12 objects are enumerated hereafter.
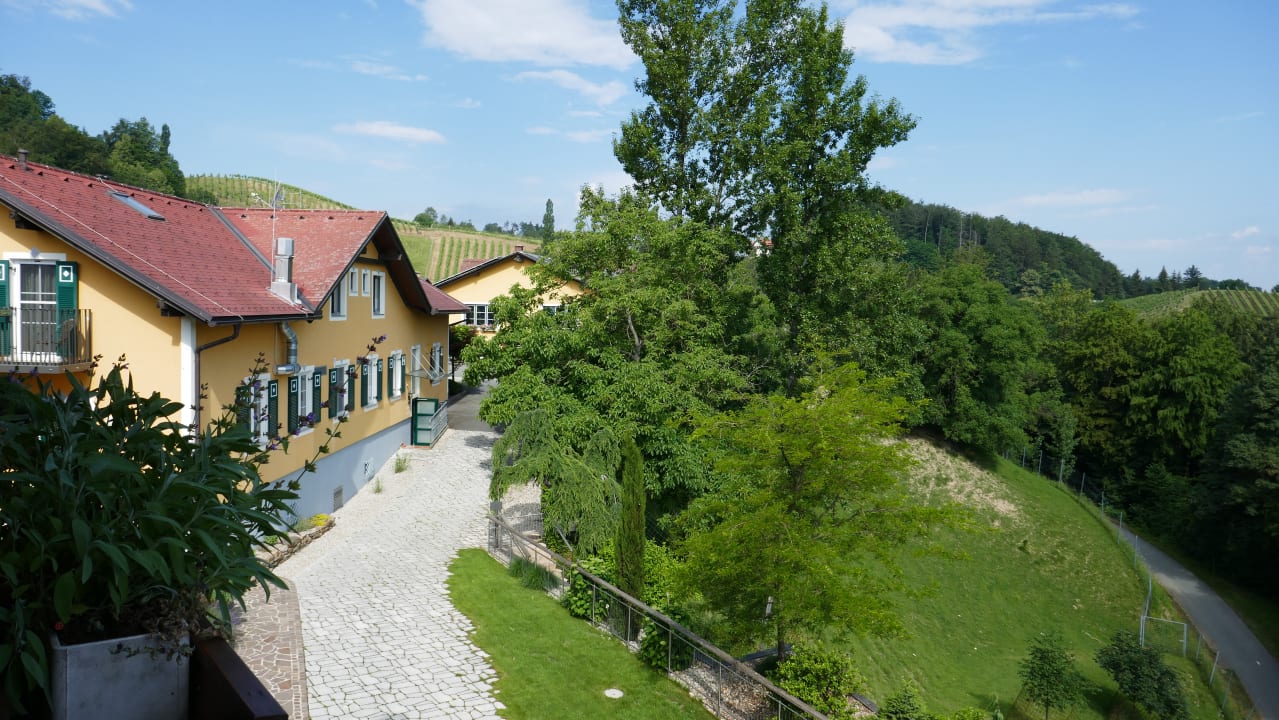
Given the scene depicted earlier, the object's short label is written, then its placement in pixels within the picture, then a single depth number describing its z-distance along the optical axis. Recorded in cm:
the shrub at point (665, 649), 1349
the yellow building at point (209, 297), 1355
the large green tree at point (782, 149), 2748
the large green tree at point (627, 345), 2011
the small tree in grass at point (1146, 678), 2084
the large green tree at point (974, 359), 4072
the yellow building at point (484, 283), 3950
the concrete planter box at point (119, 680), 299
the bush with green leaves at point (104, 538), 288
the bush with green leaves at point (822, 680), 1190
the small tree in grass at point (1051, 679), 1927
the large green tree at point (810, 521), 1127
